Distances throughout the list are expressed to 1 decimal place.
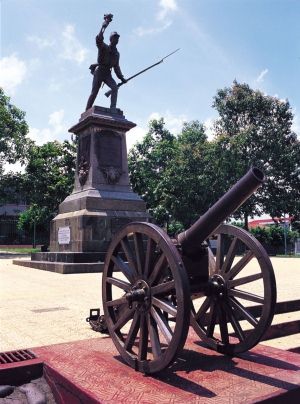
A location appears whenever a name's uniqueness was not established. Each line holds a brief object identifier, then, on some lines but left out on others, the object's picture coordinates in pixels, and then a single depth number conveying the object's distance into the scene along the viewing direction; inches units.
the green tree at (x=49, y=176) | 1166.3
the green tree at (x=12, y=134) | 1132.5
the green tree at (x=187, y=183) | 1331.2
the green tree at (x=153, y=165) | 1410.1
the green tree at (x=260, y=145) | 1327.5
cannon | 119.4
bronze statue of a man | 633.6
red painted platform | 108.2
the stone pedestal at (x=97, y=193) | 553.3
